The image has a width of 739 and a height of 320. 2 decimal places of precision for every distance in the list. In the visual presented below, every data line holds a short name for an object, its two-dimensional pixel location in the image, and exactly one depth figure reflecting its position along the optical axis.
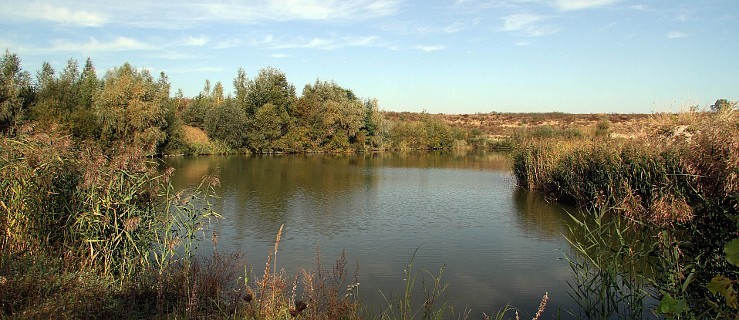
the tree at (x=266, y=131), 45.47
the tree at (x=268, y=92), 48.41
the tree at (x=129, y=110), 32.56
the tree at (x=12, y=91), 25.84
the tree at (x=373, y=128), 51.64
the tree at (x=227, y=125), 43.78
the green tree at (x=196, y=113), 47.72
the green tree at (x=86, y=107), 29.92
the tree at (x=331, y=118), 48.78
